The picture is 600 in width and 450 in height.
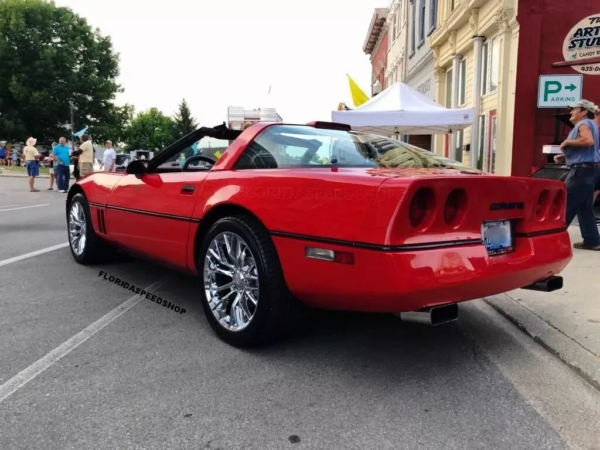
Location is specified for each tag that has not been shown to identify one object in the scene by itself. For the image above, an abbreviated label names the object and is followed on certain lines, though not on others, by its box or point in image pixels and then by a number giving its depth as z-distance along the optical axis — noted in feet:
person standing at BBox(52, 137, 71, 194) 51.90
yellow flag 41.45
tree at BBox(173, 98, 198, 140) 277.03
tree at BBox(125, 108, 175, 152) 330.03
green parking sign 36.50
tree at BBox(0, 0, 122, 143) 143.23
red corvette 8.42
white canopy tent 31.50
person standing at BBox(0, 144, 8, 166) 118.76
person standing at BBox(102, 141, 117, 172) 58.54
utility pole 128.67
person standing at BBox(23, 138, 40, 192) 54.39
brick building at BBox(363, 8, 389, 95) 108.78
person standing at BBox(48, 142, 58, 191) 56.58
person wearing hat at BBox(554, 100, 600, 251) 19.56
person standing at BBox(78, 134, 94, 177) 51.33
